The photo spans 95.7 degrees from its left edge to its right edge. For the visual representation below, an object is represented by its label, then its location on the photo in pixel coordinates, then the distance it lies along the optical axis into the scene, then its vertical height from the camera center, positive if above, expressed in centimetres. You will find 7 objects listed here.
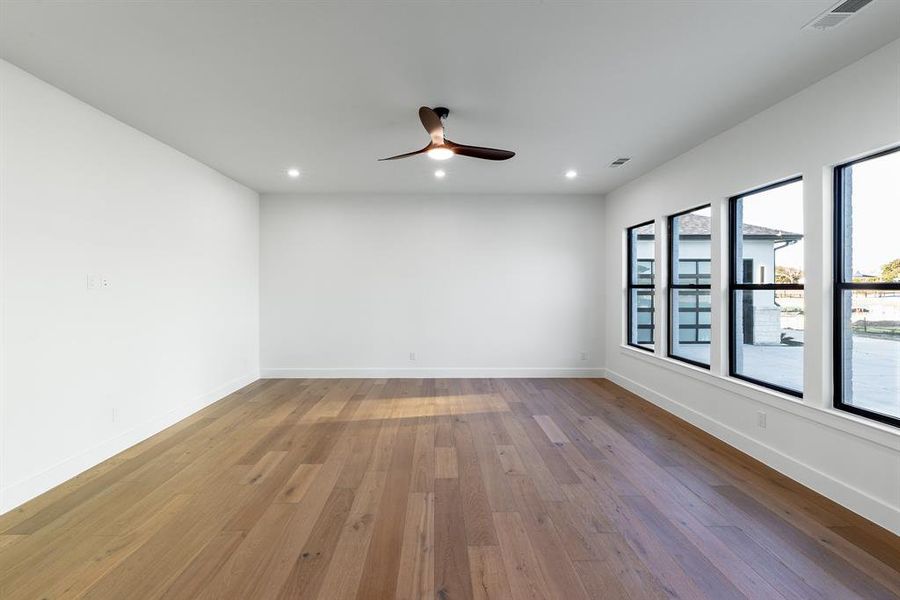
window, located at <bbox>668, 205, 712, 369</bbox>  409 +10
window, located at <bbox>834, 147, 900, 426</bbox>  242 +5
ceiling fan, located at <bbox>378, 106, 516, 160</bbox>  283 +115
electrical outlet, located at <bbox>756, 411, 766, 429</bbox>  317 -97
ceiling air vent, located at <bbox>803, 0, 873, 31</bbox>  197 +141
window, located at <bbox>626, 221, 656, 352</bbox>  514 +13
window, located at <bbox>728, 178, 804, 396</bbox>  307 +7
